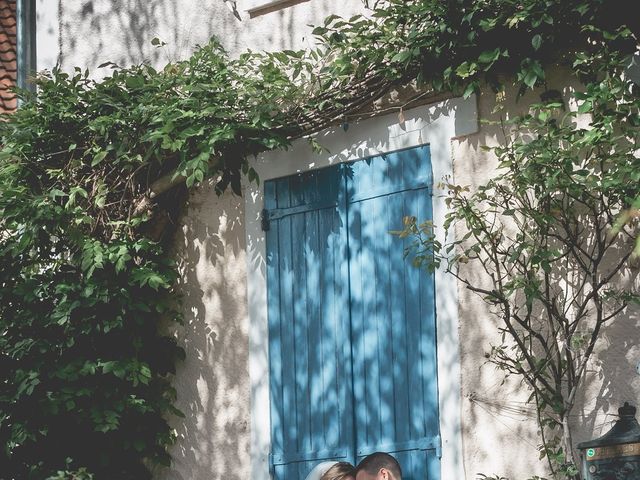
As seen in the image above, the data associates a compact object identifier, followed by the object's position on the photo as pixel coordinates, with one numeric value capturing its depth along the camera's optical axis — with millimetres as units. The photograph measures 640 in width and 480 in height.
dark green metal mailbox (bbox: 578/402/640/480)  6246
